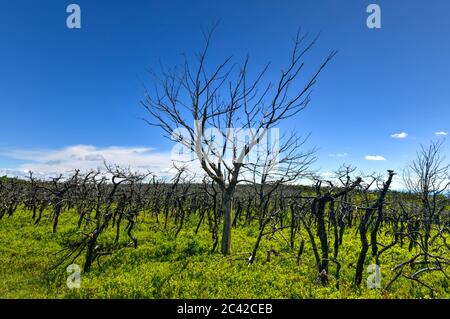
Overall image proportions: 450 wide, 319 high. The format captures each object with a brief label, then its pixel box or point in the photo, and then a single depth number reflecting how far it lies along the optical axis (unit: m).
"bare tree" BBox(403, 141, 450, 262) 19.35
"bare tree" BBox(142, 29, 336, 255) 13.21
